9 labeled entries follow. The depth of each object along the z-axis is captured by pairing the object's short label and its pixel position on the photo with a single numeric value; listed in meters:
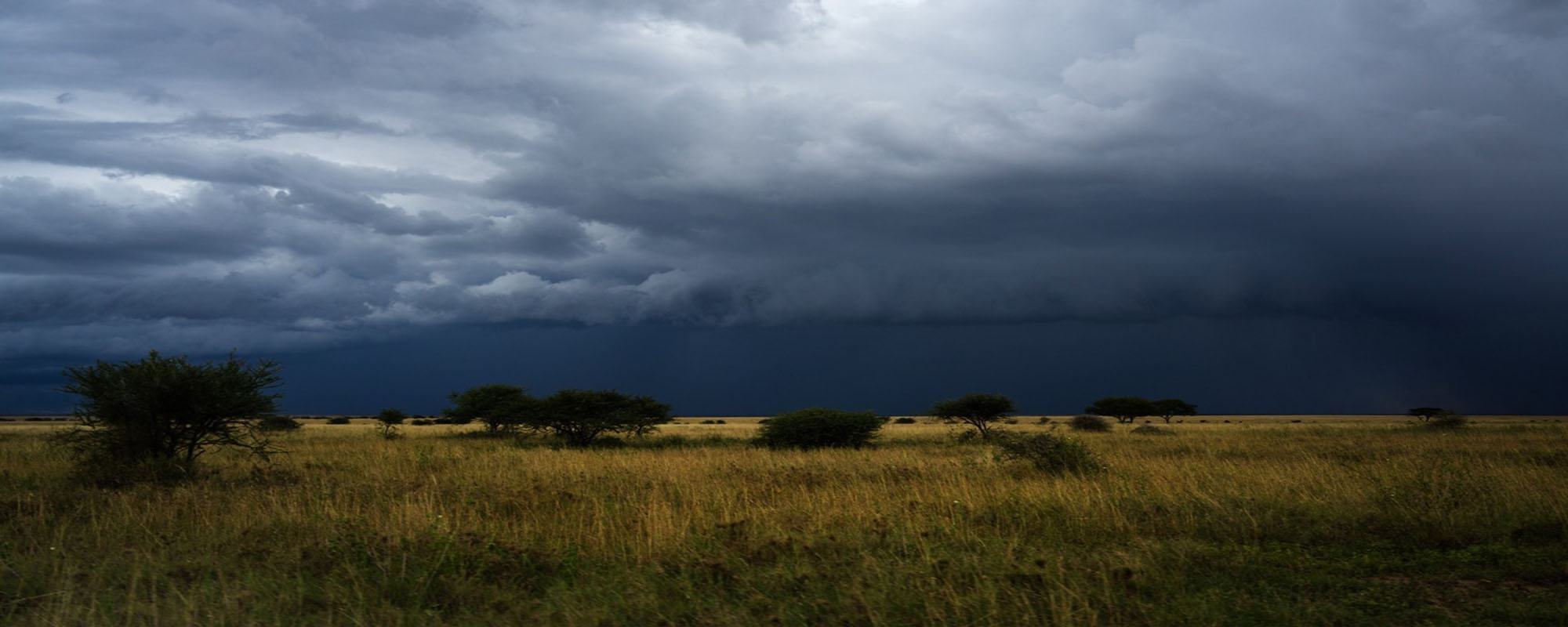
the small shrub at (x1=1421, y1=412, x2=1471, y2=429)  40.03
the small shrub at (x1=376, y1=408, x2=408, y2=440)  44.40
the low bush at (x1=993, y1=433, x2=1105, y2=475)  14.43
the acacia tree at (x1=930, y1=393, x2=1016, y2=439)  36.09
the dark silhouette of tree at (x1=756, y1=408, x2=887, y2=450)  29.03
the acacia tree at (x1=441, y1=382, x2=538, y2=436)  34.97
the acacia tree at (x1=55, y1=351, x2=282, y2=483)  14.98
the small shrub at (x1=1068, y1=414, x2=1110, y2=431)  45.84
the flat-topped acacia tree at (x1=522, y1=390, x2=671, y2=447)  30.55
